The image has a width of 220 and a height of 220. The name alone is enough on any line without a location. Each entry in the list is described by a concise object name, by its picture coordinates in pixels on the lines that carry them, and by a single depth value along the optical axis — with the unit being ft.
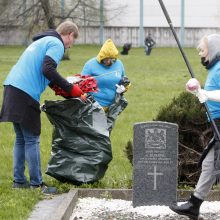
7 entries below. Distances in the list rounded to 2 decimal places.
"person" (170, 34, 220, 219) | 26.84
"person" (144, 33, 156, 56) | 205.11
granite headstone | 29.58
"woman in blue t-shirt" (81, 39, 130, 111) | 38.29
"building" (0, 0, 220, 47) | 265.15
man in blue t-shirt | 31.11
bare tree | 182.57
